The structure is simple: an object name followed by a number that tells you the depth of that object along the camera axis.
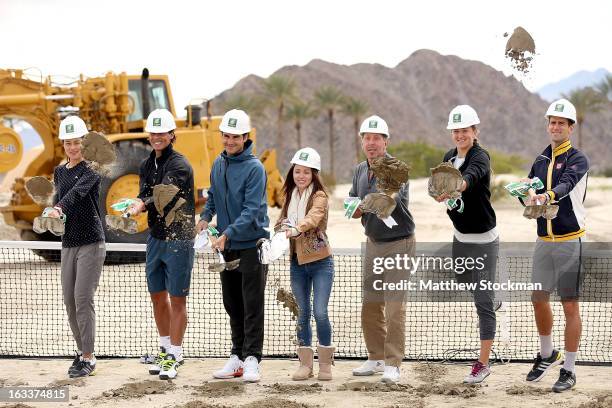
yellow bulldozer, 15.68
